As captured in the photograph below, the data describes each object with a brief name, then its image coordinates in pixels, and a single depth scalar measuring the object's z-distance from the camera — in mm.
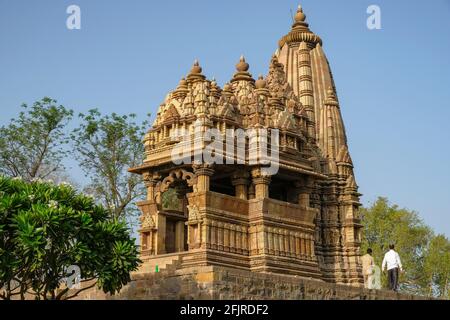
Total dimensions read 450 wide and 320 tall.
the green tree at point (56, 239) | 14984
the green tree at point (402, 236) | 40625
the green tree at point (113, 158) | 31641
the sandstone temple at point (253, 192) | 22141
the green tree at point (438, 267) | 40281
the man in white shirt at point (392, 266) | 21188
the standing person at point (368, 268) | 23156
